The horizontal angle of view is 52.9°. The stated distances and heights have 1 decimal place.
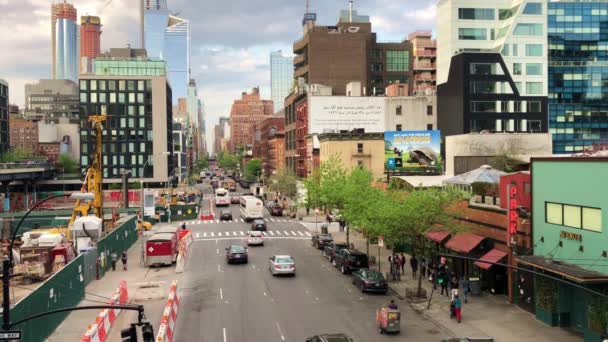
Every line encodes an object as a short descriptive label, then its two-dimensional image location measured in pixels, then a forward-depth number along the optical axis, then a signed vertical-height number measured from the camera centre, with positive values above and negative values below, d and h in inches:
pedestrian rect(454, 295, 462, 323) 1156.6 -283.8
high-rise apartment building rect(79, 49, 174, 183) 5753.0 +386.2
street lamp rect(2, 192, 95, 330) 588.1 -131.0
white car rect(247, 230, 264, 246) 2290.8 -293.7
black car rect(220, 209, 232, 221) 3388.3 -309.2
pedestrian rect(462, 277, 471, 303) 1341.4 -288.0
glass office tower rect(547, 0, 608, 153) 5457.7 +752.0
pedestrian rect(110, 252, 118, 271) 1841.0 -299.7
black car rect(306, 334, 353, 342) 865.0 -254.1
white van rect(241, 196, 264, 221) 3262.8 -258.5
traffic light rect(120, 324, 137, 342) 547.6 -154.7
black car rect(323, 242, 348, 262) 1887.3 -285.2
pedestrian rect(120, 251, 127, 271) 1817.2 -294.8
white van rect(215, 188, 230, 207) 4344.7 -268.0
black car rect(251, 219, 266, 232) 2751.0 -294.0
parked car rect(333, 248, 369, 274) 1681.8 -280.6
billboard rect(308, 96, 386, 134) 3865.7 +301.5
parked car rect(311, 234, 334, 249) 2180.1 -290.3
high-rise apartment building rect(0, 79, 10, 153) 5723.4 +432.3
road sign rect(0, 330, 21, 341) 546.6 -155.0
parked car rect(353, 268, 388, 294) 1427.2 -287.3
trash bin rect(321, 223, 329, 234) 2615.4 -298.4
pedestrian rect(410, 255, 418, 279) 1640.0 -284.7
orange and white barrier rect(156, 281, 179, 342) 939.7 -266.1
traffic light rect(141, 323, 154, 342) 564.9 -159.4
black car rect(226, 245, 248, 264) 1855.3 -288.4
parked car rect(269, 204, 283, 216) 3683.6 -299.1
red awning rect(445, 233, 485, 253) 1483.8 -208.7
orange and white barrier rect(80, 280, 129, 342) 932.6 -276.1
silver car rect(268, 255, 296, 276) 1638.8 -283.4
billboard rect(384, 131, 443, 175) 3321.9 +51.1
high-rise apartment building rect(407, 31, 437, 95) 5620.1 +954.3
